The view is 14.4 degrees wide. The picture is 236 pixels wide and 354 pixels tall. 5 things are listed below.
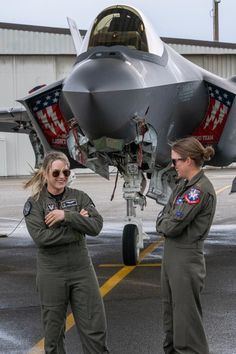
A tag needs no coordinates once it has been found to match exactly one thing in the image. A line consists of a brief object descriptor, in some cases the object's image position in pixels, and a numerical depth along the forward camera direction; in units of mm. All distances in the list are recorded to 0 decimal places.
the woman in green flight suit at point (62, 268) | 6266
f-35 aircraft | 10219
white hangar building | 50126
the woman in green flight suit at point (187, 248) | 6160
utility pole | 71386
